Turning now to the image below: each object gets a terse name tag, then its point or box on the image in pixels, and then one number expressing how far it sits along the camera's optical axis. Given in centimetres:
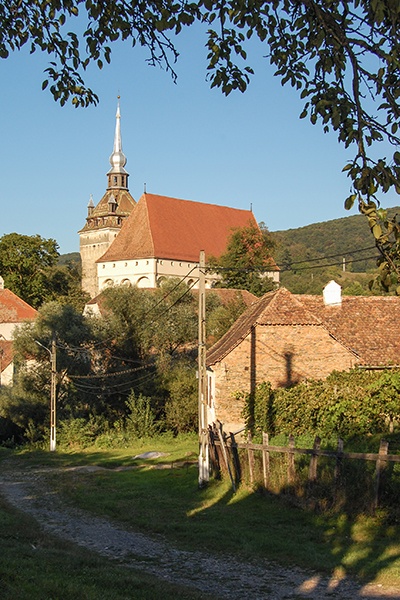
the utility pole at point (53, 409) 3822
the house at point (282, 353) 2961
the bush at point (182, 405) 4159
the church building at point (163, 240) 9025
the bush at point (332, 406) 2258
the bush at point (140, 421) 4059
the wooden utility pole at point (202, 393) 2031
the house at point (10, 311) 6800
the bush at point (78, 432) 4005
